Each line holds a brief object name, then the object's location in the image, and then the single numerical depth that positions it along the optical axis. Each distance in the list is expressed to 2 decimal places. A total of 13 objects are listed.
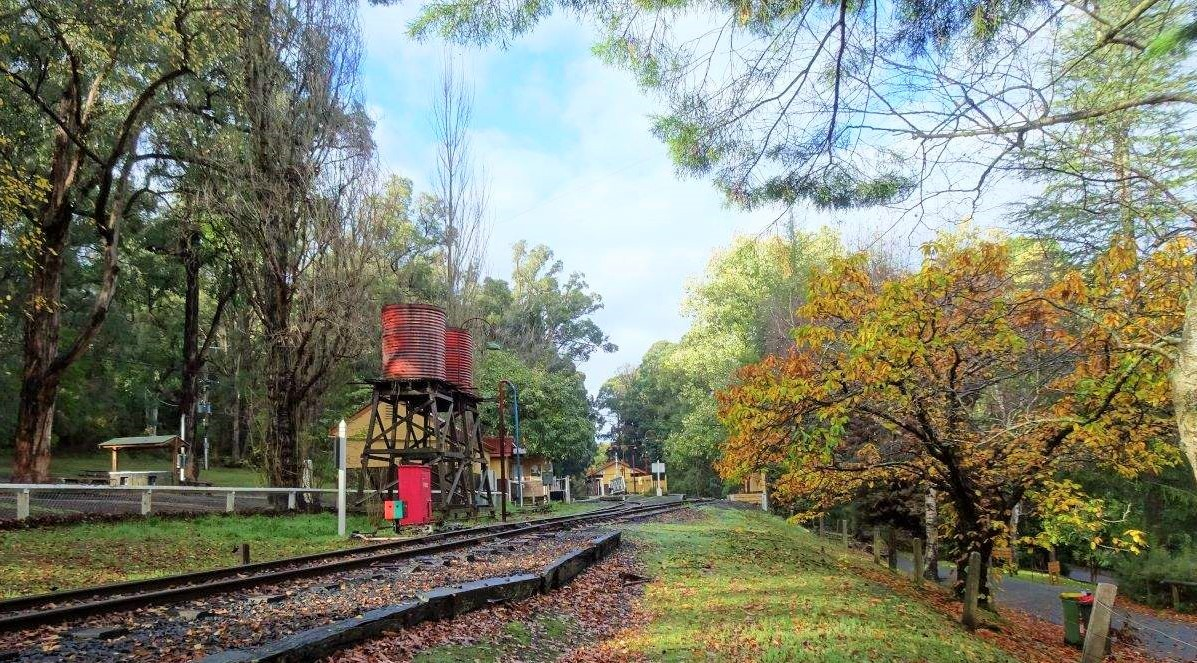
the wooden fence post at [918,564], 16.17
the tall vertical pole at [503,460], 20.73
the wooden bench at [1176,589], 19.20
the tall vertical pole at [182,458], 25.98
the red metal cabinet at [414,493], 15.57
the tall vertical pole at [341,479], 14.20
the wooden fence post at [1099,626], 7.82
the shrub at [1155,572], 19.61
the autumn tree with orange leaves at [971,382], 8.30
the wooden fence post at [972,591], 10.48
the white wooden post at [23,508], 12.40
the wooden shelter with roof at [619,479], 57.34
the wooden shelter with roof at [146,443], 24.53
